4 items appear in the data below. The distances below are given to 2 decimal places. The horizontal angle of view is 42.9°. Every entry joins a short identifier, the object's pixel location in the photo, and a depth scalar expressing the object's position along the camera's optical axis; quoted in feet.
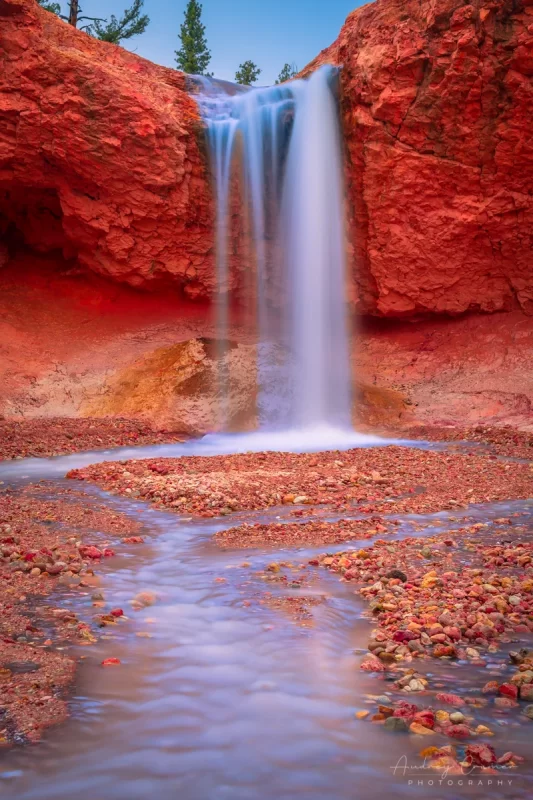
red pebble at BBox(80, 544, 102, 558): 16.85
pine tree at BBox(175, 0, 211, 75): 95.20
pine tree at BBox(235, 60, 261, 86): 100.32
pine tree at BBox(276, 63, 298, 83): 104.63
